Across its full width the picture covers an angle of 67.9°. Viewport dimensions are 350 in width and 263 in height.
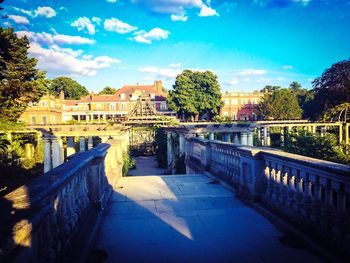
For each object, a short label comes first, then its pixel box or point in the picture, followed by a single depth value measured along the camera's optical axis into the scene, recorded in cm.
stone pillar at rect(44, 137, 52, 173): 1852
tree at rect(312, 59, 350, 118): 3148
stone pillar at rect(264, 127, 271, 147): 2550
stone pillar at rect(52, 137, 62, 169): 1816
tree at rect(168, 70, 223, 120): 5165
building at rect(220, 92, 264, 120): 6419
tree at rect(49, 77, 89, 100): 8412
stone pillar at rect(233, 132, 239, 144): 1953
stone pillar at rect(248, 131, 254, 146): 1893
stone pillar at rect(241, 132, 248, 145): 1836
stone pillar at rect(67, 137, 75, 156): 2049
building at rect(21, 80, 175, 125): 5989
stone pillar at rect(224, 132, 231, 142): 1902
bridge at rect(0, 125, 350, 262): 198
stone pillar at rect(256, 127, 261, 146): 2573
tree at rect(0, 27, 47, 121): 1957
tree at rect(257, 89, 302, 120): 5331
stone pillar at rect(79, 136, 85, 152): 2029
